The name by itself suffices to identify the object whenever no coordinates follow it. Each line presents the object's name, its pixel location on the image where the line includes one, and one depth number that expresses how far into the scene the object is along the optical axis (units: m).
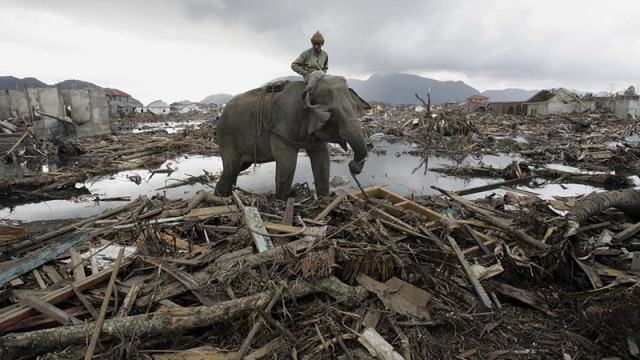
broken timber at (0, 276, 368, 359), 2.33
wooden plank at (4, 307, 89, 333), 2.53
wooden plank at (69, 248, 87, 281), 3.10
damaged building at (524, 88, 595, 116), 37.09
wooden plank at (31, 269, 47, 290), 3.05
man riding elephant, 5.51
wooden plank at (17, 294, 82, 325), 2.54
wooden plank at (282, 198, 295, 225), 3.97
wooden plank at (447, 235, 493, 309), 3.11
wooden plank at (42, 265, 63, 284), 3.17
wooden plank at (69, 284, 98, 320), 2.64
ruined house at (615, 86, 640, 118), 32.34
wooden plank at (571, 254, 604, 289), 3.30
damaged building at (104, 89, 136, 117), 45.50
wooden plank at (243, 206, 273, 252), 3.37
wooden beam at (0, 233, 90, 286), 3.10
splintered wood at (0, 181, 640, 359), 2.52
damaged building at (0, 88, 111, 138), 17.52
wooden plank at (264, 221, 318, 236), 3.57
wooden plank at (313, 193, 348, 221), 4.11
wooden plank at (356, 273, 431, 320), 2.85
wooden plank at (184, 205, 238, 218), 4.35
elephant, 4.73
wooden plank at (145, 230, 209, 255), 3.54
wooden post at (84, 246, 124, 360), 2.26
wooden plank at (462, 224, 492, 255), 3.94
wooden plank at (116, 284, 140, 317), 2.63
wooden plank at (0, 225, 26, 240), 4.11
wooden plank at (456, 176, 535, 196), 6.00
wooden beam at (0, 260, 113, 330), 2.51
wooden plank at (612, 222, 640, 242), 4.26
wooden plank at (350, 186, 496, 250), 4.13
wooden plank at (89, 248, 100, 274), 3.23
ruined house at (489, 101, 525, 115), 40.97
